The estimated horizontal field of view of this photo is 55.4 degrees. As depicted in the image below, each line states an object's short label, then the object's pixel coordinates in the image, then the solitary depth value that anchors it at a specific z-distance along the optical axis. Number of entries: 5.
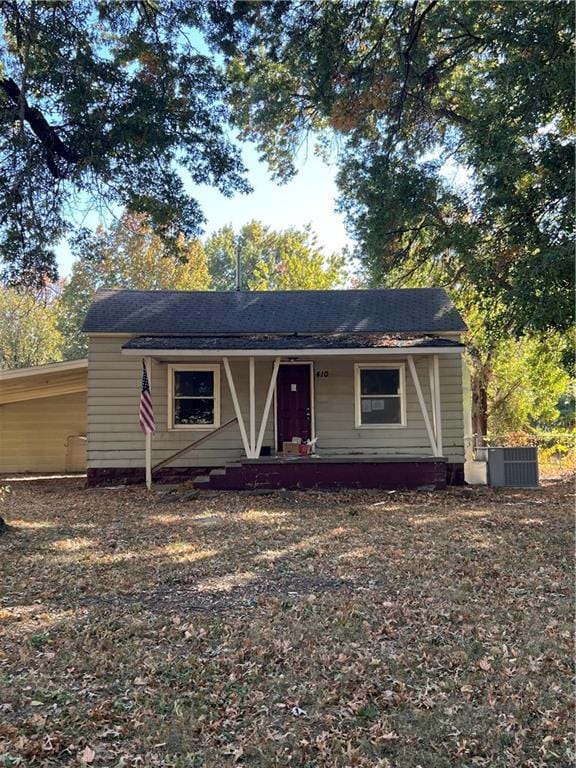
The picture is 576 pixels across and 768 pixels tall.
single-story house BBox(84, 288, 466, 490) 11.18
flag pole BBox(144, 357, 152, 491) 10.38
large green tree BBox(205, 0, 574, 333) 7.26
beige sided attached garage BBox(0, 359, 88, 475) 14.05
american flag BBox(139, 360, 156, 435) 10.17
